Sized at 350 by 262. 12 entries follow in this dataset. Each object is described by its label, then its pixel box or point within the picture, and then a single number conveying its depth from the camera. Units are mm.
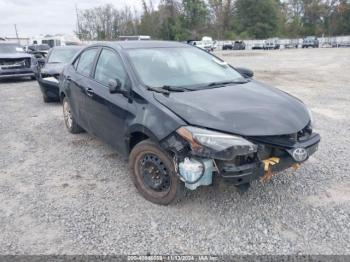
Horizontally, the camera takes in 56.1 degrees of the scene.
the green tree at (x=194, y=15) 73375
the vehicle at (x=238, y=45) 56750
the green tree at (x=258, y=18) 74250
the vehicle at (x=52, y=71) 8359
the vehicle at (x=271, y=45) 56781
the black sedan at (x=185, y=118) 2938
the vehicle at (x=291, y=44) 59469
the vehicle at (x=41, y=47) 28211
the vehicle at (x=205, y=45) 49391
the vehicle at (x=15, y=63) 12859
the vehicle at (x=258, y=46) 57438
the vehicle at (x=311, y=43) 56781
